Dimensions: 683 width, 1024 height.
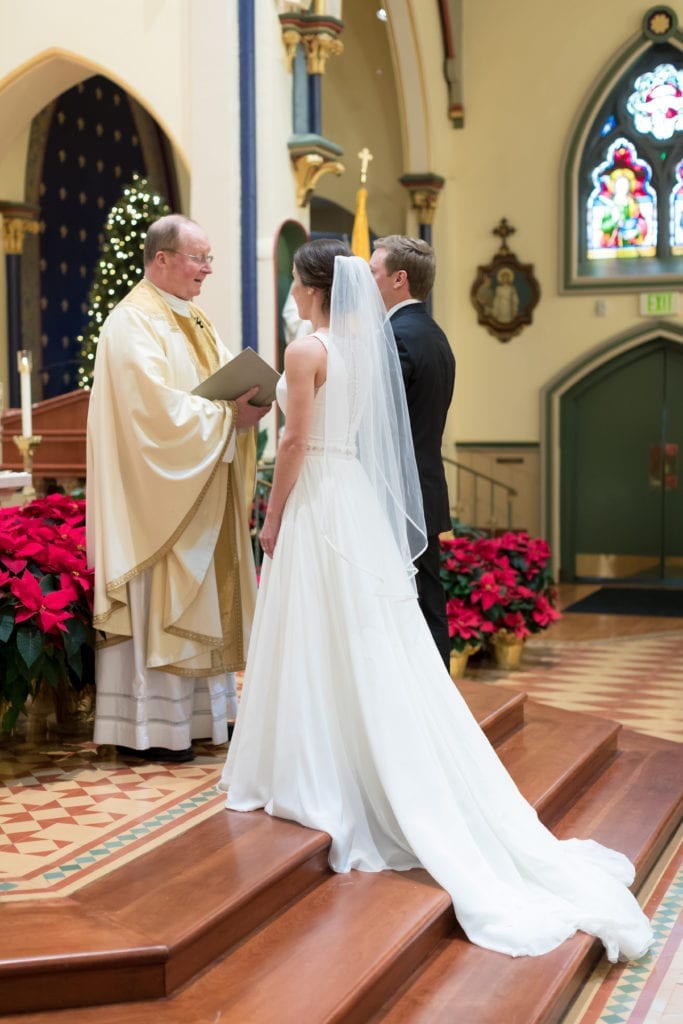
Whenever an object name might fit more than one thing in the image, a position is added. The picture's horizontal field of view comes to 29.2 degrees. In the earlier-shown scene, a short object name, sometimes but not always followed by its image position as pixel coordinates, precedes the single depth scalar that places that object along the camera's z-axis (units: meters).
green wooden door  12.81
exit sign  12.44
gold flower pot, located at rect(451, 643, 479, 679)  7.45
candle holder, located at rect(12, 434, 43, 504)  5.69
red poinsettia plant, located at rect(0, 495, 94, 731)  4.45
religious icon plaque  12.97
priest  4.55
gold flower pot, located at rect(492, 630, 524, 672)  7.82
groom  4.47
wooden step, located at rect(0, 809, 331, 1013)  2.92
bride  3.73
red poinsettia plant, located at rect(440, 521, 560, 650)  7.49
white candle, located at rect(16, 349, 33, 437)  5.67
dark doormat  10.77
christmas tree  8.93
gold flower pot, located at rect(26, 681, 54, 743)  5.07
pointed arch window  12.45
